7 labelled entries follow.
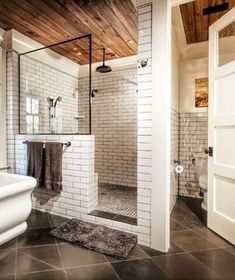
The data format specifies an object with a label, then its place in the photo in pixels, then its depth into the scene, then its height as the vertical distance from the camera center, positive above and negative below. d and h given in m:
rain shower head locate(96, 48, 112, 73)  3.67 +1.22
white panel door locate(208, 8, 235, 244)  2.11 +0.10
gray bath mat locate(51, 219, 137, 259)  1.94 -1.04
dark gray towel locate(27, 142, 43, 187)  2.75 -0.32
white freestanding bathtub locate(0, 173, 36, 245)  1.85 -0.66
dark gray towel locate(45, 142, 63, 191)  2.64 -0.37
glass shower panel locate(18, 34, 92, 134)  3.25 +0.83
